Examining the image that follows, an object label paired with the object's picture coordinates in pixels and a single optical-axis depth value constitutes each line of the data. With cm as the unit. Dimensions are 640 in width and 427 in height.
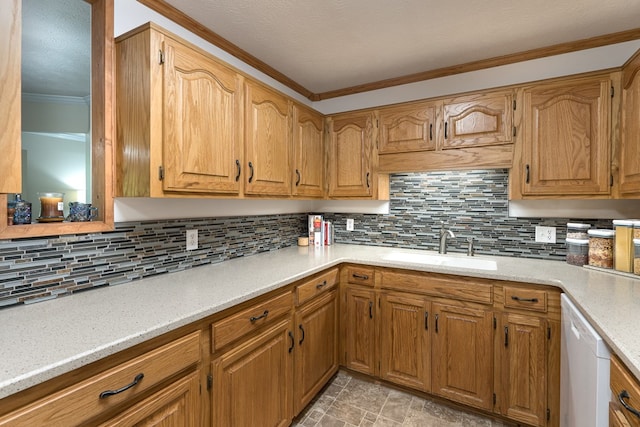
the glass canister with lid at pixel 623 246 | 165
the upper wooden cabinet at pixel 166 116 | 135
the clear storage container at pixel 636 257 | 160
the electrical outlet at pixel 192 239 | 182
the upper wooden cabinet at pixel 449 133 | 203
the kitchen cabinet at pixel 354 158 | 249
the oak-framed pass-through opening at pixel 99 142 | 123
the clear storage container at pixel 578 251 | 189
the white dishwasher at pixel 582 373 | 107
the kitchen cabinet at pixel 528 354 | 164
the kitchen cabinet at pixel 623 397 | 88
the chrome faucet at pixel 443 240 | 236
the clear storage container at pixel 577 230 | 190
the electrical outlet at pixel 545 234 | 210
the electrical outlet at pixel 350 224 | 287
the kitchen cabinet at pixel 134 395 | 77
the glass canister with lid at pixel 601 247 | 176
